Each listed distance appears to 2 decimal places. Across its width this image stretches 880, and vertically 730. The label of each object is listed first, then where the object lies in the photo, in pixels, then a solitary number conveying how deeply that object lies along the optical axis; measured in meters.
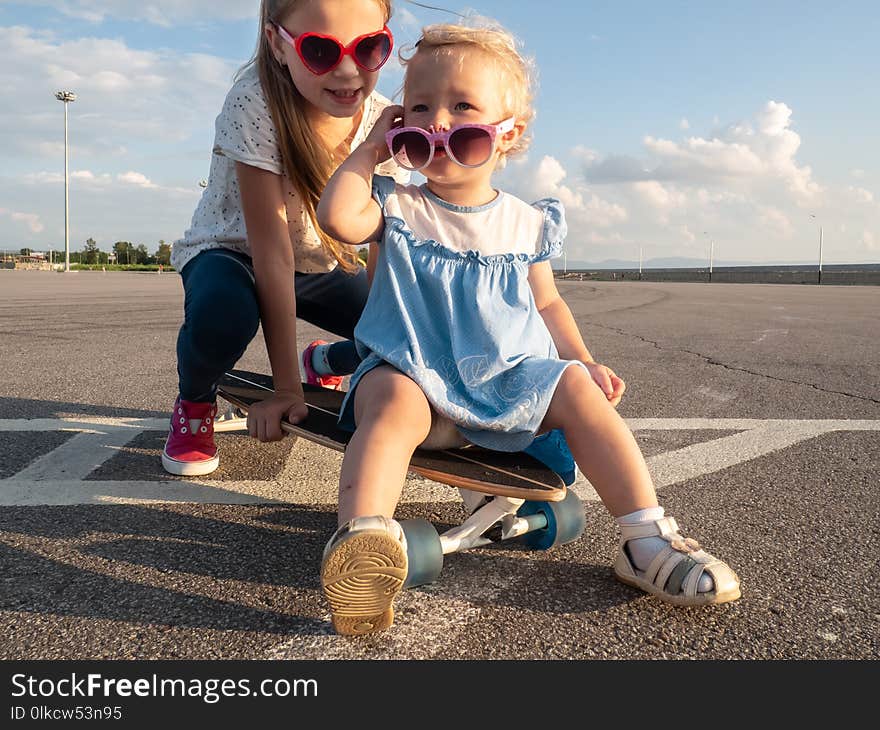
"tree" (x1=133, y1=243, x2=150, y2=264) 142.38
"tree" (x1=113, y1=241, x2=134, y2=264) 140.12
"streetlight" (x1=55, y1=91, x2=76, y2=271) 69.56
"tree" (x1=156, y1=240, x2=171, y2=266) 123.56
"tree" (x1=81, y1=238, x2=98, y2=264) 134.35
